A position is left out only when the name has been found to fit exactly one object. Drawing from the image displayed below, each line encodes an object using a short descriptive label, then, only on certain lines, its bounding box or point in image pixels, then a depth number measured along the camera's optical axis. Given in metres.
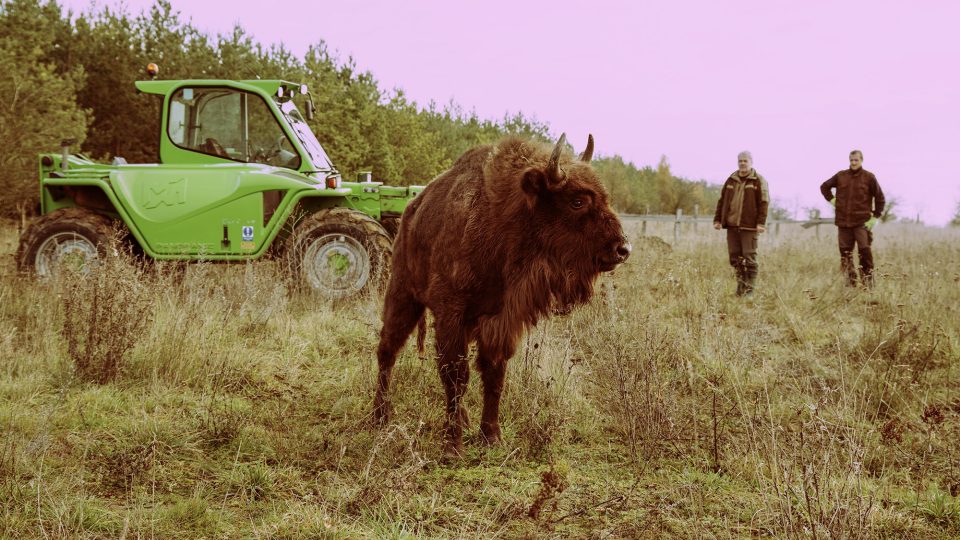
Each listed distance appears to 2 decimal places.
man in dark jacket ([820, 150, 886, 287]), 10.88
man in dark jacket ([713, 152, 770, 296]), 10.30
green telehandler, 8.51
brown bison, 4.01
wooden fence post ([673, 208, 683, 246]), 17.02
